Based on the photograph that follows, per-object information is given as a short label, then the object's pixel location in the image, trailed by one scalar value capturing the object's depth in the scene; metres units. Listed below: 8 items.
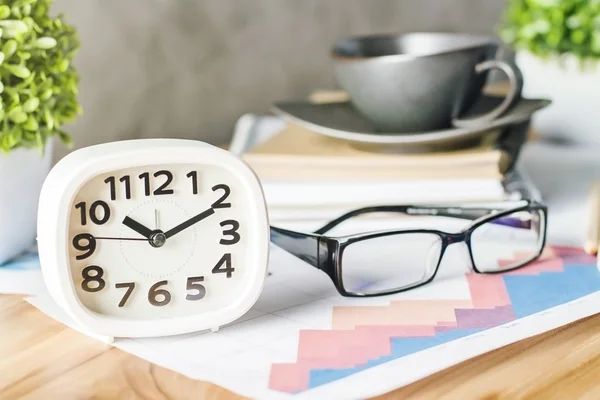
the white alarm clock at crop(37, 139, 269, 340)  0.47
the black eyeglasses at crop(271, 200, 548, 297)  0.57
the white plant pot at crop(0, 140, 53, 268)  0.60
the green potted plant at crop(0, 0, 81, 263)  0.57
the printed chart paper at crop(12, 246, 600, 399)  0.44
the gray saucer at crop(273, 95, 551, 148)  0.75
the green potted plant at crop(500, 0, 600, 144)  0.94
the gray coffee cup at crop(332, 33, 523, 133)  0.74
